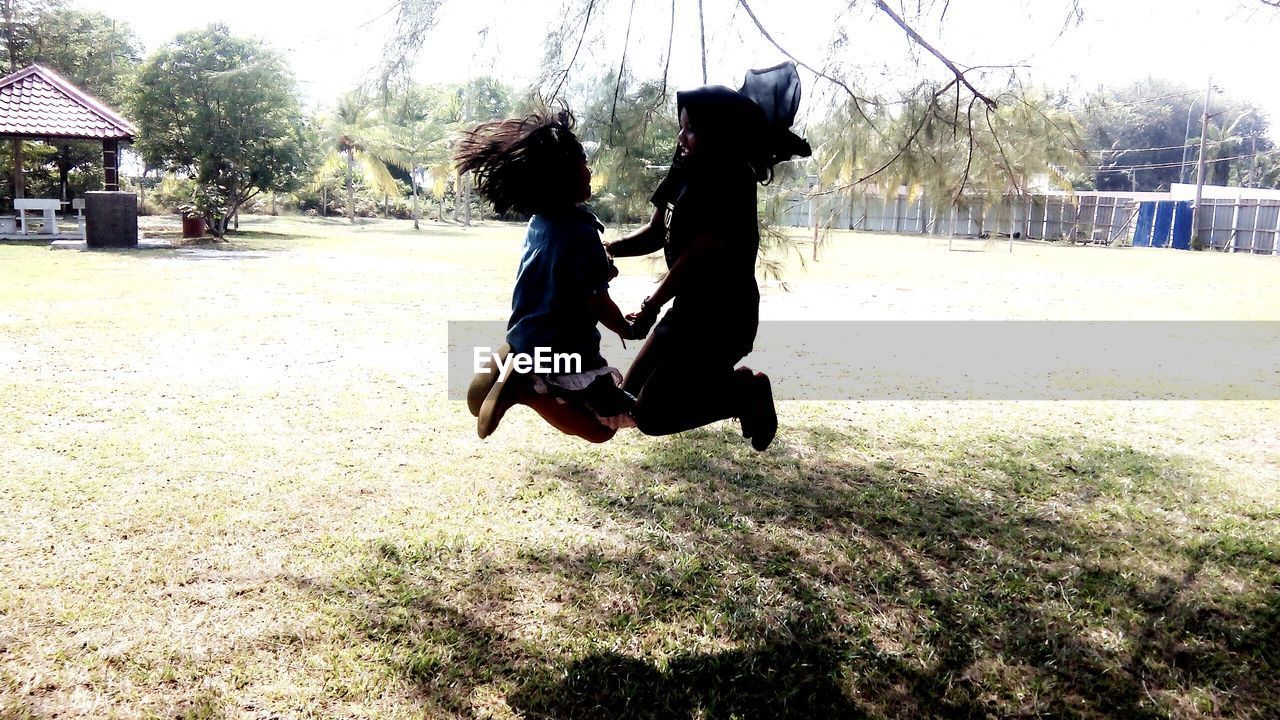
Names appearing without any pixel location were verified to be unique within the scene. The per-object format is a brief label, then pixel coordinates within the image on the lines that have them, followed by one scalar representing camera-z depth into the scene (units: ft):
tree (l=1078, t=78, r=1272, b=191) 158.30
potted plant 74.69
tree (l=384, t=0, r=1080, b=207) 16.17
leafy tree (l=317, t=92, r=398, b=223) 104.58
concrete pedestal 60.75
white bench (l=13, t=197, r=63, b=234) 68.08
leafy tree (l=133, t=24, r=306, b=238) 74.18
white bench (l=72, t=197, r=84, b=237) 68.85
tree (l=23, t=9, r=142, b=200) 97.91
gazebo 60.03
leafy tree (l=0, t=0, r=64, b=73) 95.40
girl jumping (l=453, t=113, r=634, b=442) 9.14
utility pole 95.59
